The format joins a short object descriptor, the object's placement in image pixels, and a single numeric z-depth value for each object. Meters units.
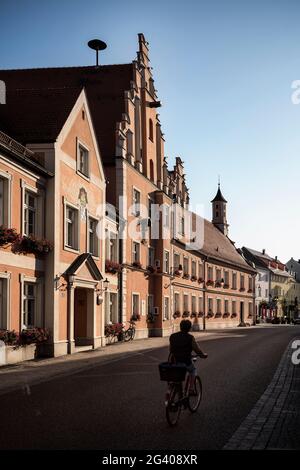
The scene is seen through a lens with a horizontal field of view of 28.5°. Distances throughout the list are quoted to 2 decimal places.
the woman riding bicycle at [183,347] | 9.37
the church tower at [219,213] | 74.69
